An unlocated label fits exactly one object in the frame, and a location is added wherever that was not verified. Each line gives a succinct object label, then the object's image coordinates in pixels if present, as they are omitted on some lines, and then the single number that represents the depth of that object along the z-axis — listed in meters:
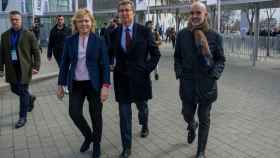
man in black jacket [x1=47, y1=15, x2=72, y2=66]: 5.91
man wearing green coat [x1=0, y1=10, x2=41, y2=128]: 4.12
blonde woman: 2.98
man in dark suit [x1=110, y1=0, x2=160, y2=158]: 3.11
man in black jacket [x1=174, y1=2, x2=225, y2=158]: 2.92
